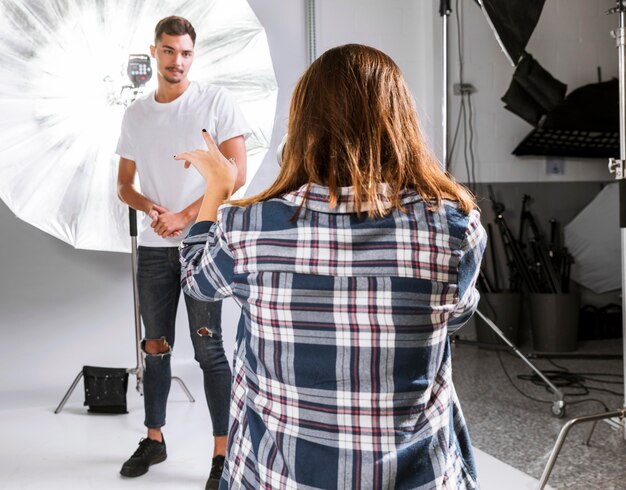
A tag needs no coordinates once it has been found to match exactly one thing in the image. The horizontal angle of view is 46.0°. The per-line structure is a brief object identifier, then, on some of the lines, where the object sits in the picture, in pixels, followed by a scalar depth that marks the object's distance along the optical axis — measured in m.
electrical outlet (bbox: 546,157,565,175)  4.40
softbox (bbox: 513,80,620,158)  4.08
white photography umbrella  2.64
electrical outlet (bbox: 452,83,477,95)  4.19
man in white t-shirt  2.14
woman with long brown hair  0.91
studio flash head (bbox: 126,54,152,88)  2.73
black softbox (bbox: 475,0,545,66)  2.45
